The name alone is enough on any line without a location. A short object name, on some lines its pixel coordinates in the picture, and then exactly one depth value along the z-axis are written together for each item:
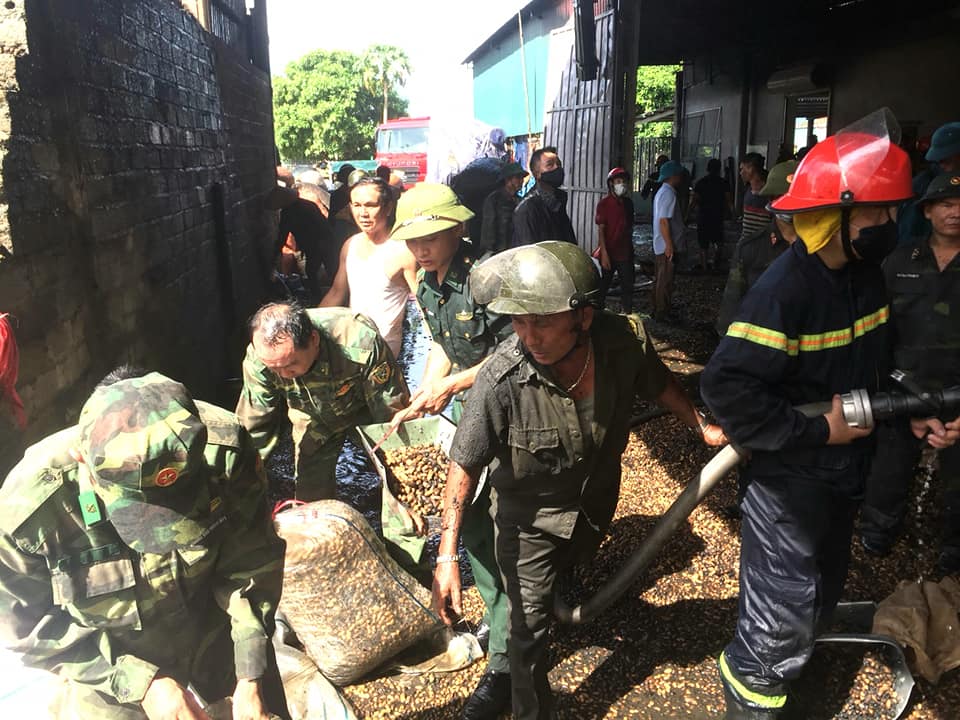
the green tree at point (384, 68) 54.09
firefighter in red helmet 2.21
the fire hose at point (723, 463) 2.22
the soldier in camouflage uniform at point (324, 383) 3.32
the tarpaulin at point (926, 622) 2.85
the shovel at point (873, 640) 2.77
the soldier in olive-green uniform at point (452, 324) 2.99
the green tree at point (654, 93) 29.59
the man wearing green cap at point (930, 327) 3.39
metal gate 7.00
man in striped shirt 5.72
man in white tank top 4.30
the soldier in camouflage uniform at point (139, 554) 1.76
